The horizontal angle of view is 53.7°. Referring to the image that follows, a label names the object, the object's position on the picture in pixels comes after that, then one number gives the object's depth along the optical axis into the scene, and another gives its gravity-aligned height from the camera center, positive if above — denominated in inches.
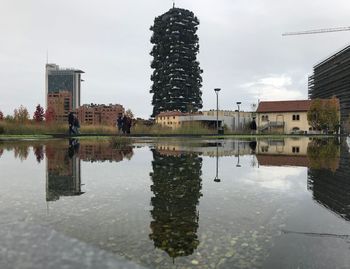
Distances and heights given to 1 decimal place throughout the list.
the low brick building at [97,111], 6924.2 +466.7
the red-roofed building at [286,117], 3157.0 +159.4
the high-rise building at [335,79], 4276.6 +750.2
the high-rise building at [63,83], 6975.9 +1051.8
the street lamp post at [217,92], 1786.4 +223.0
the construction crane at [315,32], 4288.4 +1292.3
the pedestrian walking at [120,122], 1480.3 +51.8
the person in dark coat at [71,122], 1286.7 +45.7
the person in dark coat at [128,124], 1503.4 +43.7
